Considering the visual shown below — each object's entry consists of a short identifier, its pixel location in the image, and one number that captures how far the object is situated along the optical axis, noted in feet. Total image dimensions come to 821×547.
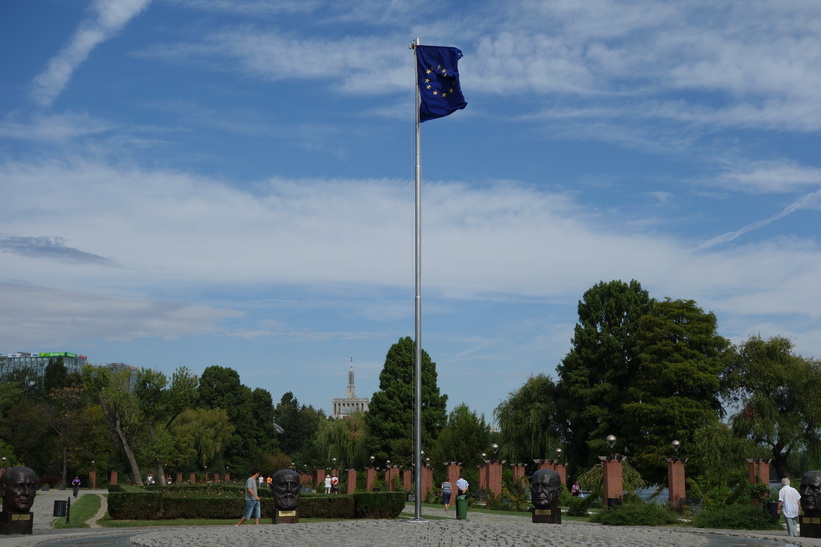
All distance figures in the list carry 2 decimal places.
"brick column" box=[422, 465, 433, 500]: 157.16
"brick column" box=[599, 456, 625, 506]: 109.40
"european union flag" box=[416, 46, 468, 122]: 72.18
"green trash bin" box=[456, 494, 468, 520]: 87.51
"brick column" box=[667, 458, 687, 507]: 110.73
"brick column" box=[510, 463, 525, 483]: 150.97
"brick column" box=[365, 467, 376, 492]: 181.83
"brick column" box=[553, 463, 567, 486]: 145.57
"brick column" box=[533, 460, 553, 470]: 138.41
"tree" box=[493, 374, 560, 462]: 173.78
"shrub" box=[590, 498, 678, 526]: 88.94
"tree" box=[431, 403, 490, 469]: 185.88
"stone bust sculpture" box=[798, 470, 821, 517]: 71.61
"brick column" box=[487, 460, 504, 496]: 139.85
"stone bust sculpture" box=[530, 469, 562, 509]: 79.30
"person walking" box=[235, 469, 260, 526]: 76.13
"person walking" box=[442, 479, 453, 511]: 121.39
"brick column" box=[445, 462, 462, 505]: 145.69
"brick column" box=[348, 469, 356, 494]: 181.47
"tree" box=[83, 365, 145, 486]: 176.04
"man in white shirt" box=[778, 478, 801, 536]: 69.87
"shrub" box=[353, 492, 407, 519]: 101.81
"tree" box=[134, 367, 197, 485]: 178.40
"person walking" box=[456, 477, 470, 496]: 115.85
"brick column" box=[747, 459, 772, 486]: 130.21
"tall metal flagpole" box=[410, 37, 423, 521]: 67.46
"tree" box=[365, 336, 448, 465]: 218.18
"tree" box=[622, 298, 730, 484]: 153.79
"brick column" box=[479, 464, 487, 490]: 144.66
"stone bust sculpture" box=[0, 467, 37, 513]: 73.20
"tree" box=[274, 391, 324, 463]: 409.28
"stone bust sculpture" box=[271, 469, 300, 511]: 74.18
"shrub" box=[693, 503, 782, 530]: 82.48
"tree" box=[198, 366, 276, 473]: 302.86
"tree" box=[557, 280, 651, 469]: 169.27
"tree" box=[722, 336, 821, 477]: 147.54
